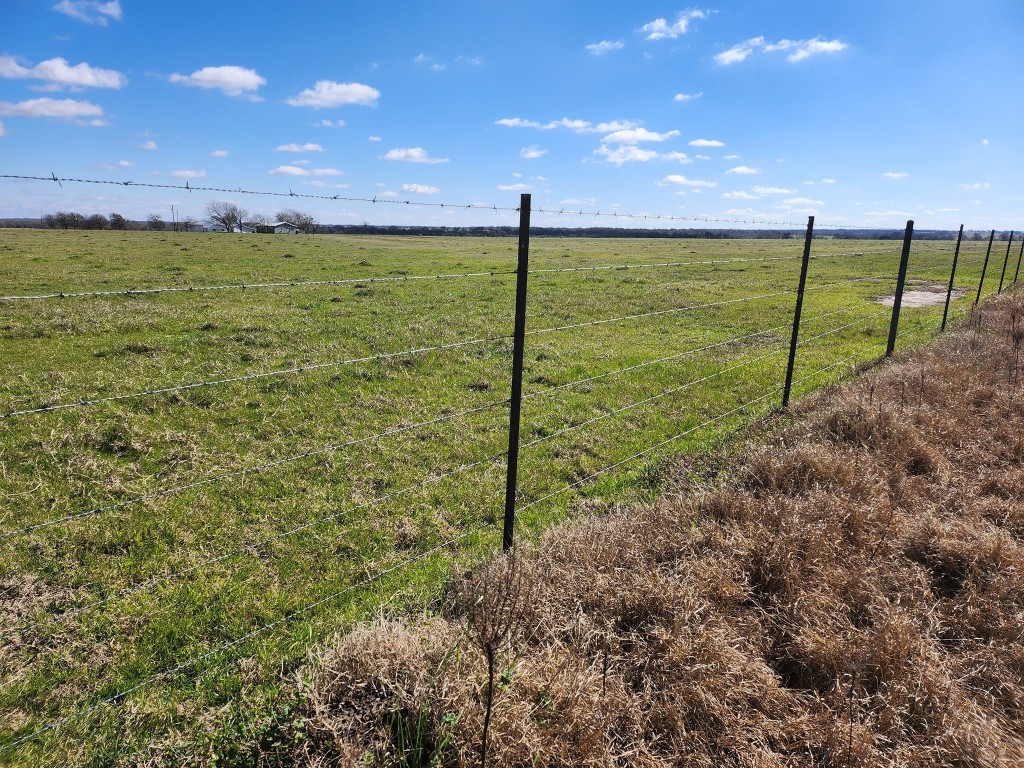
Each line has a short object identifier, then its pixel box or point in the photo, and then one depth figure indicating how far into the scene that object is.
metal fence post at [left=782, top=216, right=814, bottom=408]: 7.71
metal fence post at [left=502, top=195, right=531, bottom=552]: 3.86
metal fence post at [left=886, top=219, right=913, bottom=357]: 9.86
